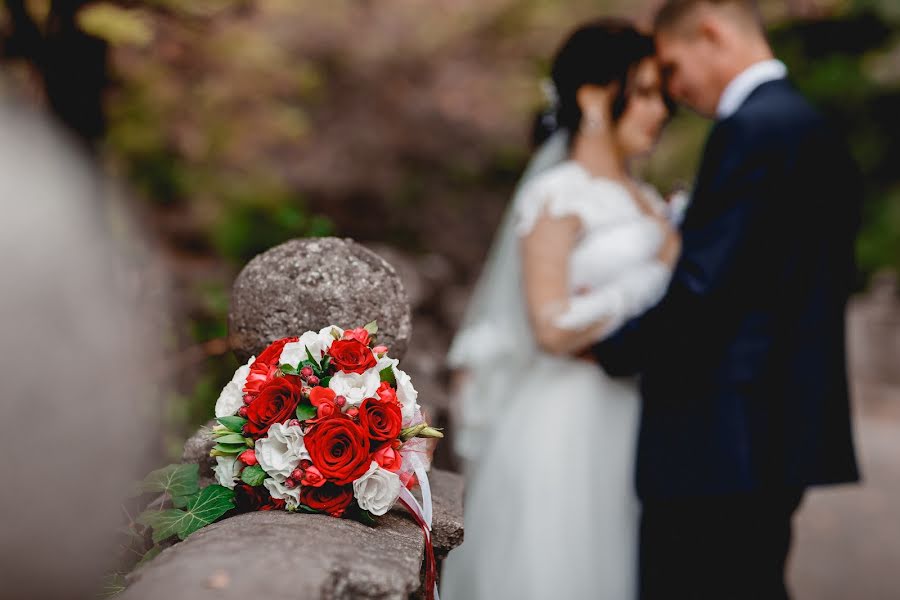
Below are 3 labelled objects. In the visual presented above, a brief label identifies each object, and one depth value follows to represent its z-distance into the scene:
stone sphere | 1.69
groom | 2.27
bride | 2.59
